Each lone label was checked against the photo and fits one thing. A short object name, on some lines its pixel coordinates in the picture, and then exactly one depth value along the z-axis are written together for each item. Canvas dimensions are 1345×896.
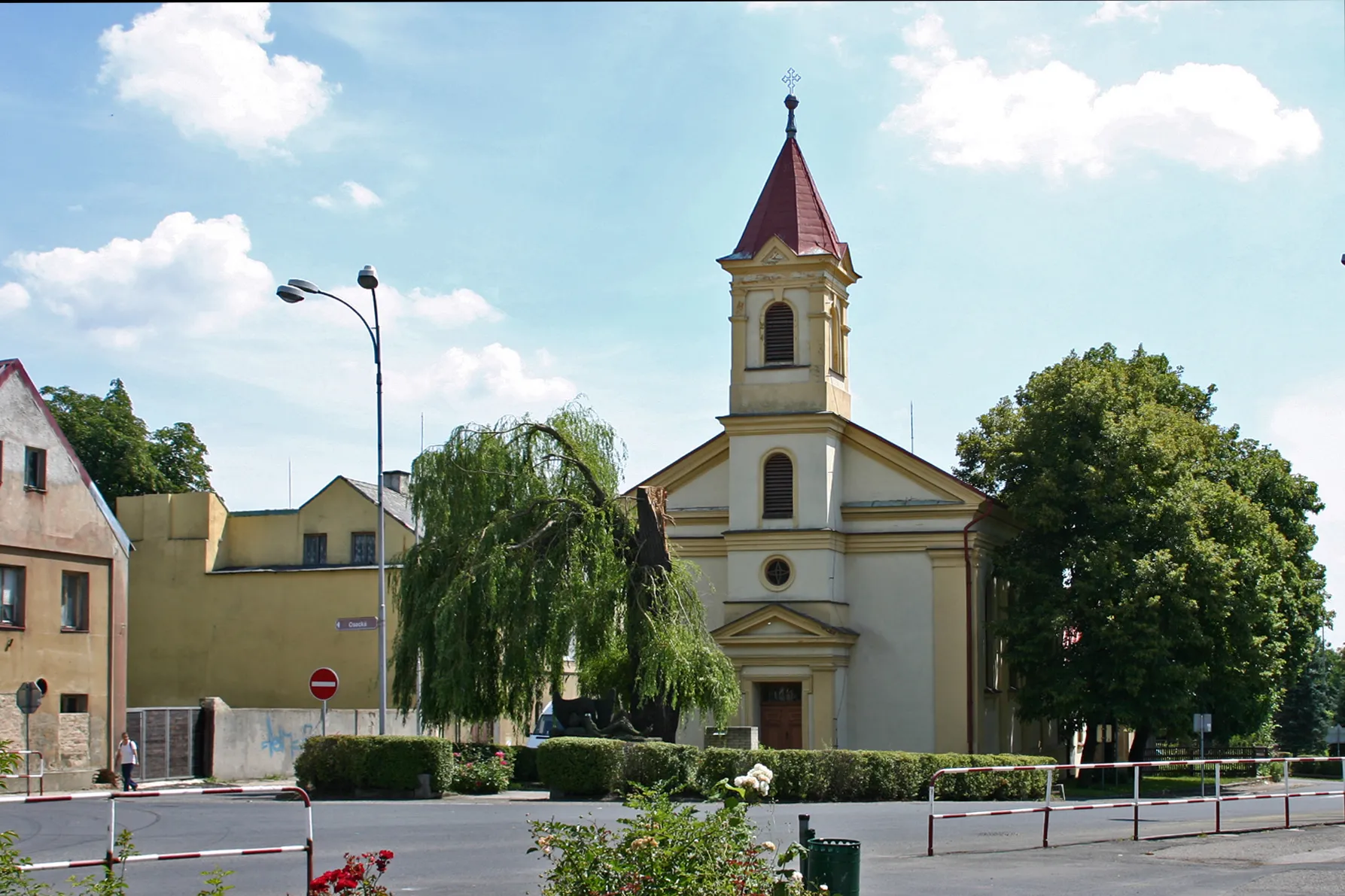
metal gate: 35.47
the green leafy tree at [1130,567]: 37.97
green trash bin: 11.79
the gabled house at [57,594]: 33.62
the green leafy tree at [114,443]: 57.47
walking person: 32.09
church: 39.62
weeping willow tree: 30.03
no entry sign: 28.31
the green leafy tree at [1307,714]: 67.38
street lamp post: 29.28
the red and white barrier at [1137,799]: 17.59
